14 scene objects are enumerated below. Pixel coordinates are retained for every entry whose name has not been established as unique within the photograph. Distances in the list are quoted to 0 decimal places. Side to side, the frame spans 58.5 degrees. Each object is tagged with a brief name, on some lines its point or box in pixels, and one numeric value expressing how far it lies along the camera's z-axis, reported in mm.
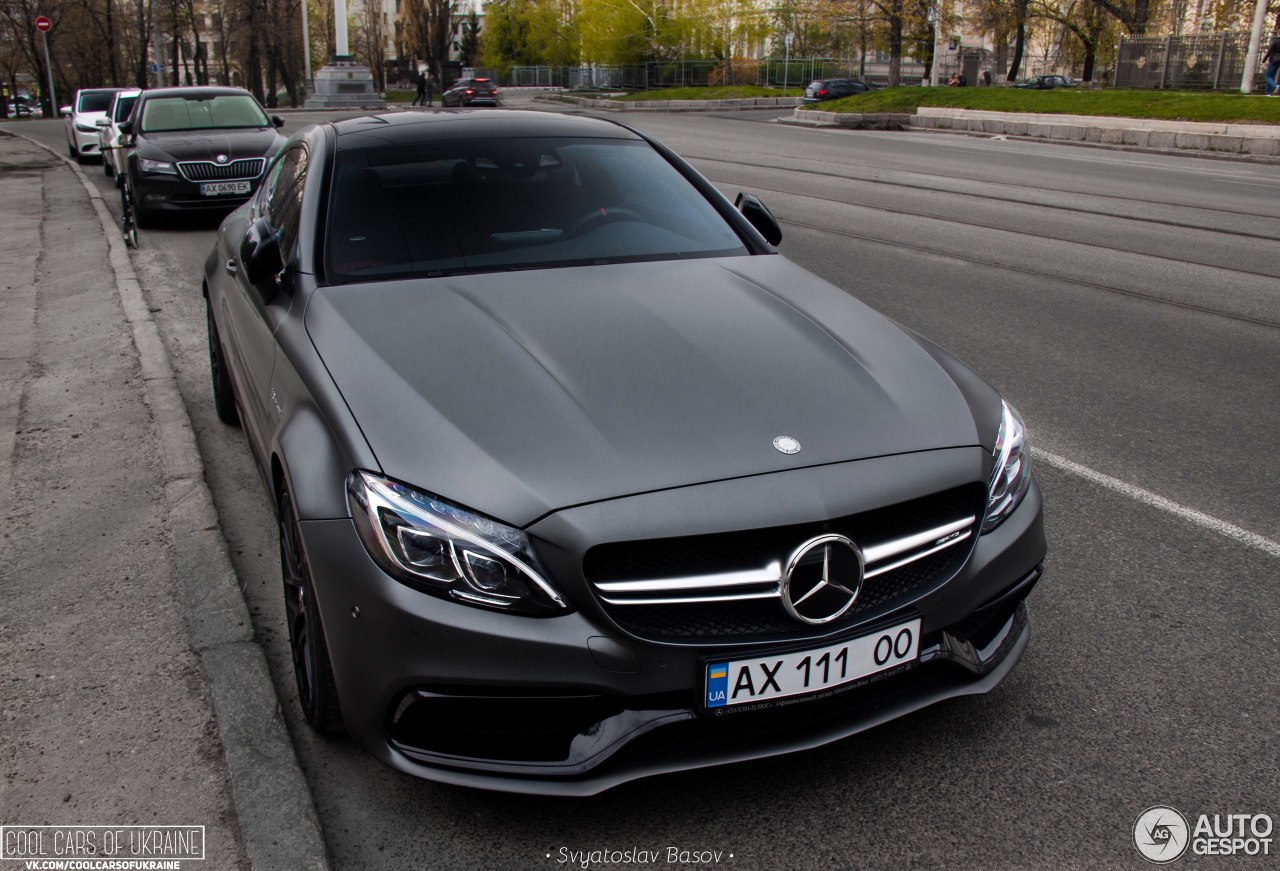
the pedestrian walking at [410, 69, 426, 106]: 56219
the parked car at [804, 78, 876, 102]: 42375
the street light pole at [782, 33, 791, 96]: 63531
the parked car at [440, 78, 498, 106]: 45531
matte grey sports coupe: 2426
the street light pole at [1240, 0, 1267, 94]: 31531
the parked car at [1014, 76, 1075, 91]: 58562
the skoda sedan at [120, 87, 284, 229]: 12727
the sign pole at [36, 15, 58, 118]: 45656
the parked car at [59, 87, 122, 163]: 22781
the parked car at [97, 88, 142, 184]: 18406
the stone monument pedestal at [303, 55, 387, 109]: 54094
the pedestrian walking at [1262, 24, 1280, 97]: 32219
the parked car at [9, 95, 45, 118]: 90019
